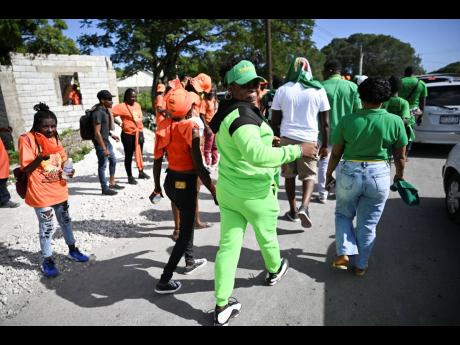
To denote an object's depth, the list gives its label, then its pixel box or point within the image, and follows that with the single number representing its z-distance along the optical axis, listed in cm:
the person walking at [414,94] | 663
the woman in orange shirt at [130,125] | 605
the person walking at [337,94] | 457
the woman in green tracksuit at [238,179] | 218
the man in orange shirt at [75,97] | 1232
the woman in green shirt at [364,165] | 272
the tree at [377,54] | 7031
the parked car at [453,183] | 399
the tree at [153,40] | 1934
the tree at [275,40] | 2180
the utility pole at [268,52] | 1460
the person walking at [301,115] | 398
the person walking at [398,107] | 575
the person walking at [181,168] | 286
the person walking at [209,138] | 697
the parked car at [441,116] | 696
